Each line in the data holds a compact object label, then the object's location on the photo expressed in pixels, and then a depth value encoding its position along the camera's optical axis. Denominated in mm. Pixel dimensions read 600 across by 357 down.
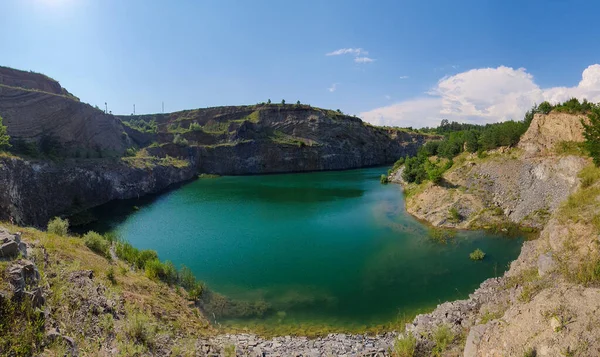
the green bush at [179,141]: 88688
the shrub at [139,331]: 10570
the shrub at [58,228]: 21891
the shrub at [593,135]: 24188
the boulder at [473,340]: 9320
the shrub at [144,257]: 19969
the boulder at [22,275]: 8891
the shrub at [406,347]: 10805
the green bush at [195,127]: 97925
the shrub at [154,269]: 18105
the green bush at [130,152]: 67062
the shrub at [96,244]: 19672
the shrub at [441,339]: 10664
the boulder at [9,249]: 9742
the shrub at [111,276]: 14817
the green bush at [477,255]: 22719
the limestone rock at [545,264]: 12172
